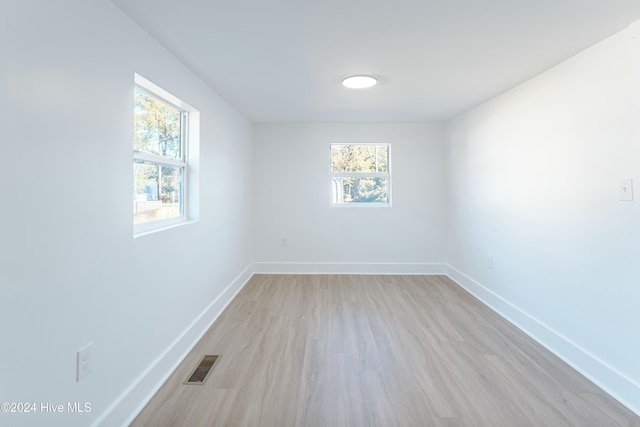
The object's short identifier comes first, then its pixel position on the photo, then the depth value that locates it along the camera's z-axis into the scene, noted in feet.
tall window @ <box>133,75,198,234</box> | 6.45
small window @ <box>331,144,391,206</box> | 15.08
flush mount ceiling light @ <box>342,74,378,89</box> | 8.57
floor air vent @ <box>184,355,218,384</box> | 6.48
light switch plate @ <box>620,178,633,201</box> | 5.97
